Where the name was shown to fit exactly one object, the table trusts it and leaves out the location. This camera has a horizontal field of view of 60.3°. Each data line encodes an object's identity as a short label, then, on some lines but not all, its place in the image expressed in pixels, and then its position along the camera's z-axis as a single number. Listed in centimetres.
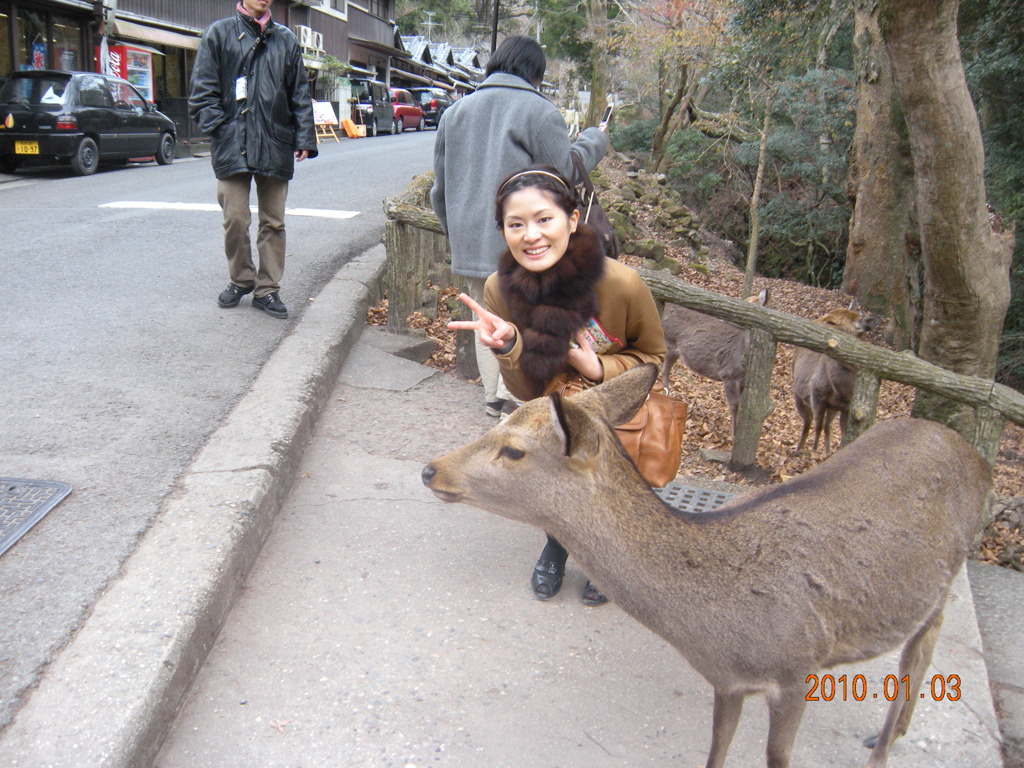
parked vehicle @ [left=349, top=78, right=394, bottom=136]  3591
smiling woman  332
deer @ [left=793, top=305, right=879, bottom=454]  648
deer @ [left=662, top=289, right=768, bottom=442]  689
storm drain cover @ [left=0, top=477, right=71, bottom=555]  338
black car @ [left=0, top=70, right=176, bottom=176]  1641
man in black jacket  607
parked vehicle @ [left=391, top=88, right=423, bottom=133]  4003
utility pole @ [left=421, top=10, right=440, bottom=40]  7601
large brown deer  257
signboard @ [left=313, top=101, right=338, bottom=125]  3020
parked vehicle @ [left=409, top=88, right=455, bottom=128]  4681
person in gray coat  463
